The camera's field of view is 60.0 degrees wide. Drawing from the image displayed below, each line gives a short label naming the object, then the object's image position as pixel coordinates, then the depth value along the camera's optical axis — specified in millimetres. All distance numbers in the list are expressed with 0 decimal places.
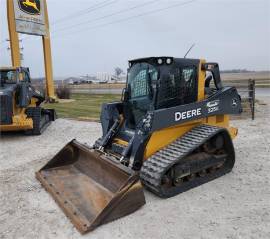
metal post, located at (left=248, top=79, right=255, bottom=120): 8280
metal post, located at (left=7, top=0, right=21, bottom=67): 13065
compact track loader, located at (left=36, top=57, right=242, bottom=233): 3113
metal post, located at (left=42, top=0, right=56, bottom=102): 15417
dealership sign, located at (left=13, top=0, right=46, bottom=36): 13656
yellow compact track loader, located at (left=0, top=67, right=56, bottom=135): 6487
